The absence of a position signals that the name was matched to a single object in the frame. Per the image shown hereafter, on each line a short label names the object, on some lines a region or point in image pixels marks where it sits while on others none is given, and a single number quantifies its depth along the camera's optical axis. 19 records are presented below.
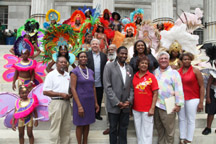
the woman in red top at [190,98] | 3.64
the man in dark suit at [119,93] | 3.31
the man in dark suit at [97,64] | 4.16
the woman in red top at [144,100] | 3.35
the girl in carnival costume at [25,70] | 4.32
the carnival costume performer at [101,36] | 5.45
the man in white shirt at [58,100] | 3.33
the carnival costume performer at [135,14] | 9.00
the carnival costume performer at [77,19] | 7.51
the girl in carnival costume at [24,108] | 3.50
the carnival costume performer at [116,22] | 6.66
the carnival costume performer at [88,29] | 5.37
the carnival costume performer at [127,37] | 5.51
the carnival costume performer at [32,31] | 6.46
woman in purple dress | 3.28
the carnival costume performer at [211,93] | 4.16
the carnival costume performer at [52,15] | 8.42
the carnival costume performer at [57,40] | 4.92
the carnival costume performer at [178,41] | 4.39
